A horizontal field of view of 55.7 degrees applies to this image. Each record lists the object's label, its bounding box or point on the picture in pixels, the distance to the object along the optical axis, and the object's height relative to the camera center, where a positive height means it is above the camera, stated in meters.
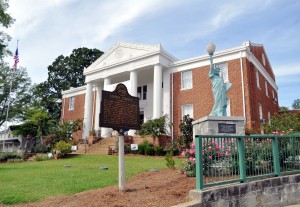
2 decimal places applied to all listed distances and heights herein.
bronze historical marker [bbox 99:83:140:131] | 6.62 +0.96
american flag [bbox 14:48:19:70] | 28.77 +9.16
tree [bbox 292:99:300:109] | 104.91 +17.92
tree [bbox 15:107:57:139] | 29.55 +2.79
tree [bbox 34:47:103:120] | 46.44 +12.81
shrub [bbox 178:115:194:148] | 19.02 +1.32
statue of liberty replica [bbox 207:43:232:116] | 12.53 +2.58
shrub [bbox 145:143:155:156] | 18.47 -0.03
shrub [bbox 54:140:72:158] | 19.67 +0.03
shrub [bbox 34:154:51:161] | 19.45 -0.60
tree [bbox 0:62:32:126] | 39.75 +7.89
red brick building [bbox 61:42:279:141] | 20.42 +5.77
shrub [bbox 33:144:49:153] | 24.64 +0.02
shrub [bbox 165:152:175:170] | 9.43 -0.39
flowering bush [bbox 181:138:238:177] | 6.10 -0.02
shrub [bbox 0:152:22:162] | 22.58 -0.56
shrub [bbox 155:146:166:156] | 18.36 -0.06
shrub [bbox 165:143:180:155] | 18.31 +0.14
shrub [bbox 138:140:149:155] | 18.83 +0.13
